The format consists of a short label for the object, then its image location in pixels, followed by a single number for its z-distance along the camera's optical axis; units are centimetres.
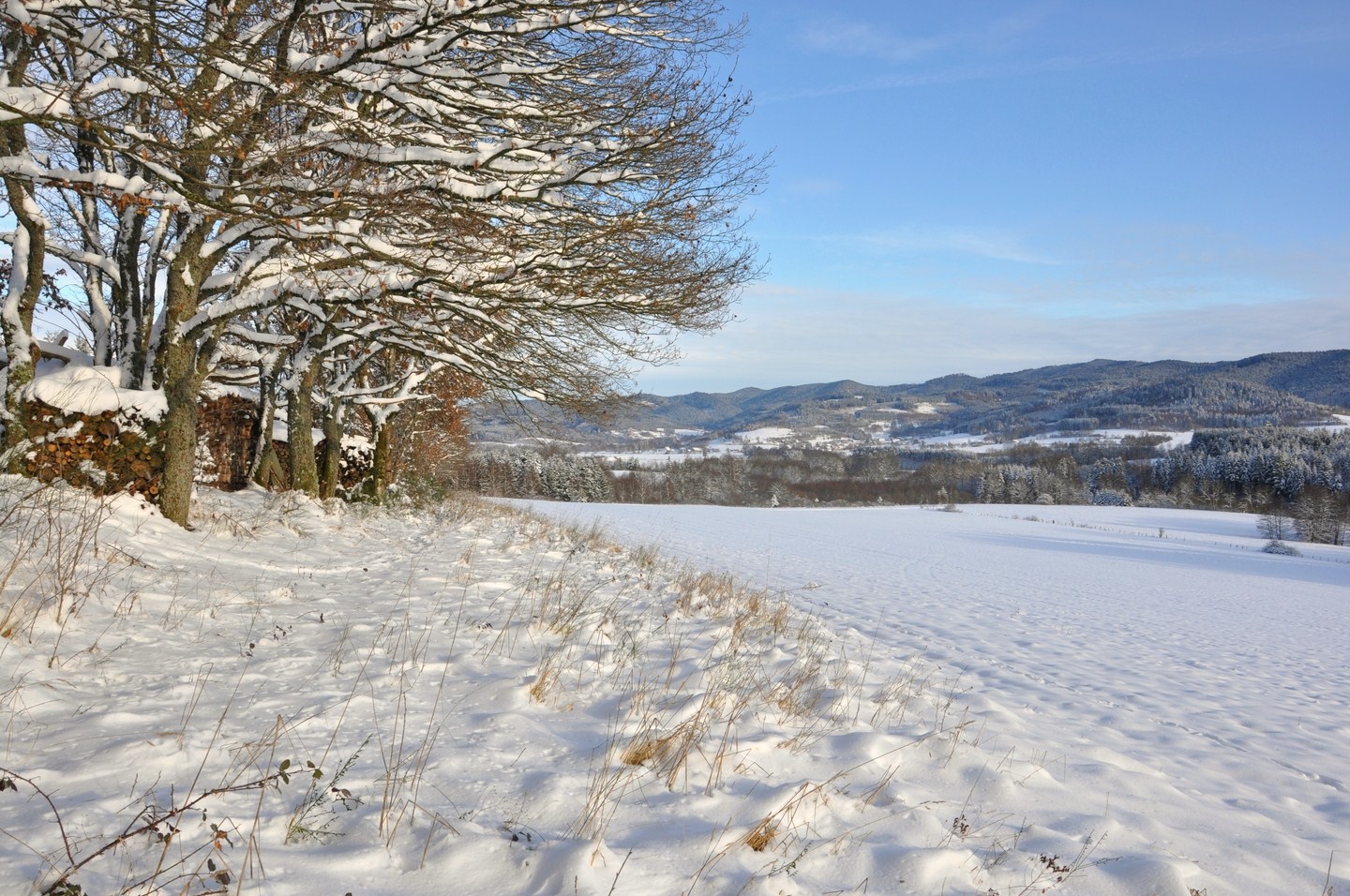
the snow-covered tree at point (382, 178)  470
